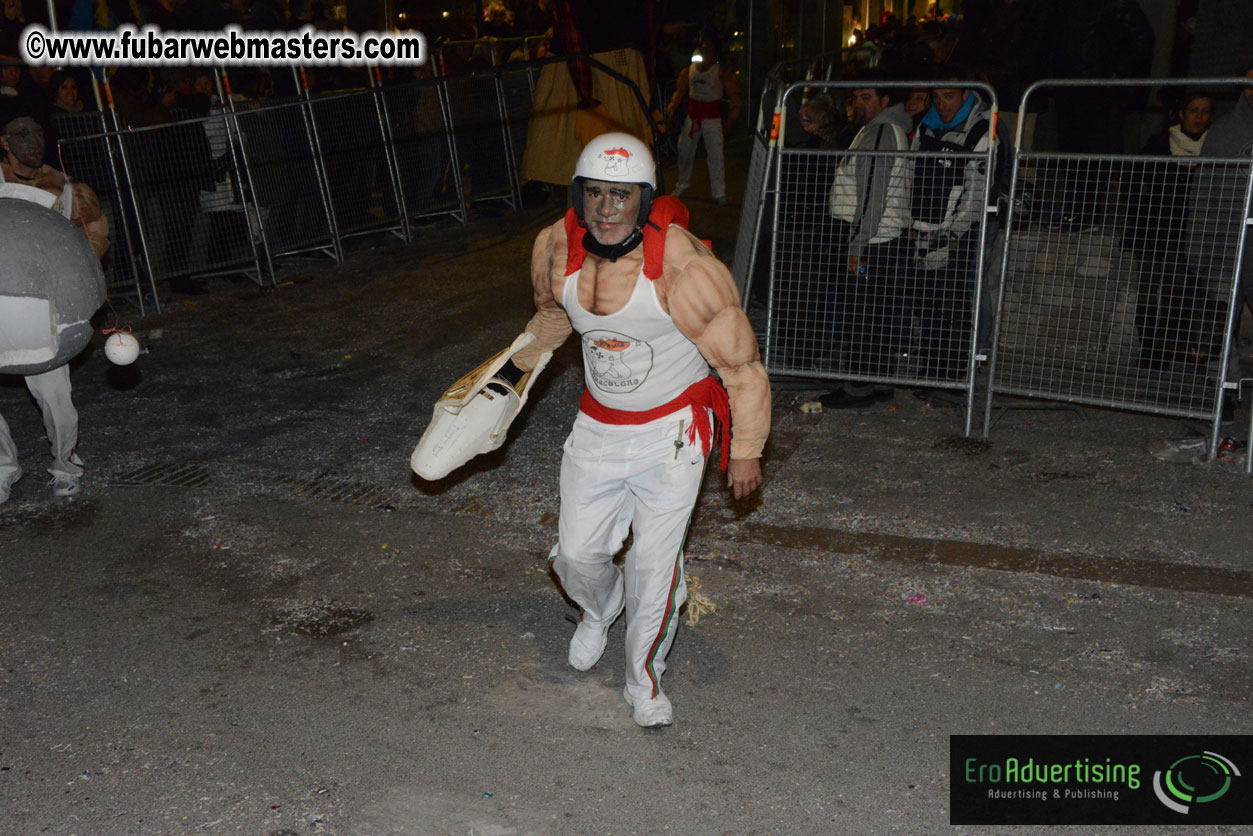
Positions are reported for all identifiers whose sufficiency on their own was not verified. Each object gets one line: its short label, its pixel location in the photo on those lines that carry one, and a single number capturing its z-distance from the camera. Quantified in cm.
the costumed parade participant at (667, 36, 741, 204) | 1326
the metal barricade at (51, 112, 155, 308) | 986
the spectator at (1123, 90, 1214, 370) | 695
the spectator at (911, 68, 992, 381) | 692
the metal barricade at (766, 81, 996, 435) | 698
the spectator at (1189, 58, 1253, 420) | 652
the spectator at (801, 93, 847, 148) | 830
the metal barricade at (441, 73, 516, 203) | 1348
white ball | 567
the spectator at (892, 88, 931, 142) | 774
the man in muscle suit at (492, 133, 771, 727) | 395
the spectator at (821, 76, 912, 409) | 711
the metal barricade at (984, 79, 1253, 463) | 653
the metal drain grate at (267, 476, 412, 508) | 637
